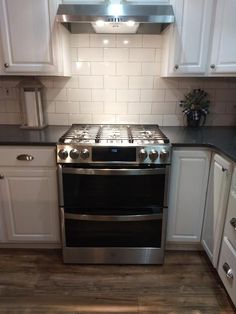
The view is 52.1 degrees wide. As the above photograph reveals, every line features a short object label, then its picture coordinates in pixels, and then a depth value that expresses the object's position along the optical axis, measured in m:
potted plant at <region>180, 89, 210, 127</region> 2.17
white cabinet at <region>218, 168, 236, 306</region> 1.46
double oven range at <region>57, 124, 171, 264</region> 1.67
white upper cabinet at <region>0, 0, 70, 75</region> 1.75
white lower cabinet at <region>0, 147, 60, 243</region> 1.78
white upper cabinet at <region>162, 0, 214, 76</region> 1.77
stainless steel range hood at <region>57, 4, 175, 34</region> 1.61
